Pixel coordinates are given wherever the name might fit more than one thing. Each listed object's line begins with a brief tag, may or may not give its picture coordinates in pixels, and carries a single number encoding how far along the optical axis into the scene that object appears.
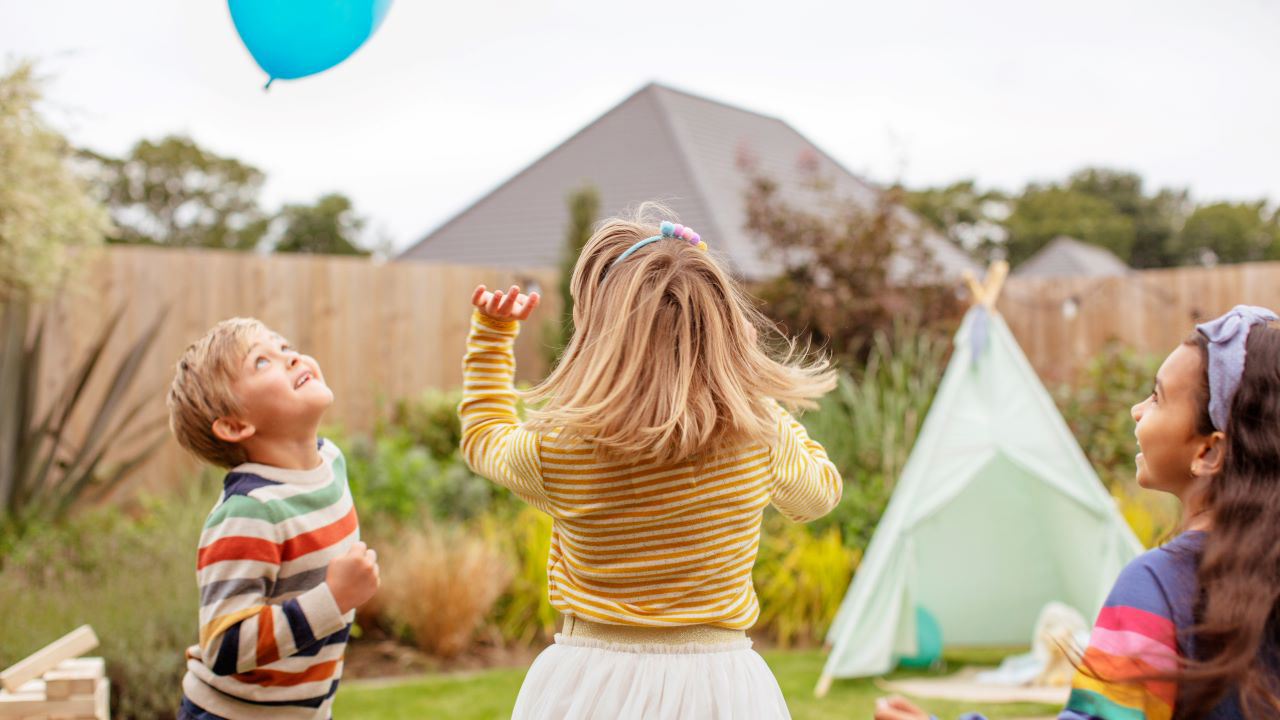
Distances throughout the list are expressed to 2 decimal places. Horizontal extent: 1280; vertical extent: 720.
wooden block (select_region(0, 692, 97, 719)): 2.37
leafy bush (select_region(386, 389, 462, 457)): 7.03
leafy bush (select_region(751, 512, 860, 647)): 5.26
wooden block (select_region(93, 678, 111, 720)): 2.39
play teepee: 4.48
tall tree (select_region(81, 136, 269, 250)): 35.94
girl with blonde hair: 1.57
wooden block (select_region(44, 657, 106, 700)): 2.38
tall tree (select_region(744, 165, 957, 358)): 7.68
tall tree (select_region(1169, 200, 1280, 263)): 45.06
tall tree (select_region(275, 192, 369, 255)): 35.78
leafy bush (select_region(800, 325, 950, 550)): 5.75
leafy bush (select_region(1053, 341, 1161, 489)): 6.89
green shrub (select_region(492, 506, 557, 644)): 5.02
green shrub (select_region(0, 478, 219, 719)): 3.61
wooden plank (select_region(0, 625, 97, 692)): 2.32
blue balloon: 2.15
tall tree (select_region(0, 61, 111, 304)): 4.23
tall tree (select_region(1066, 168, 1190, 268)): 49.69
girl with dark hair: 1.21
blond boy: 1.67
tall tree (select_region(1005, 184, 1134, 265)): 47.78
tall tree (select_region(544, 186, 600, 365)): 8.48
